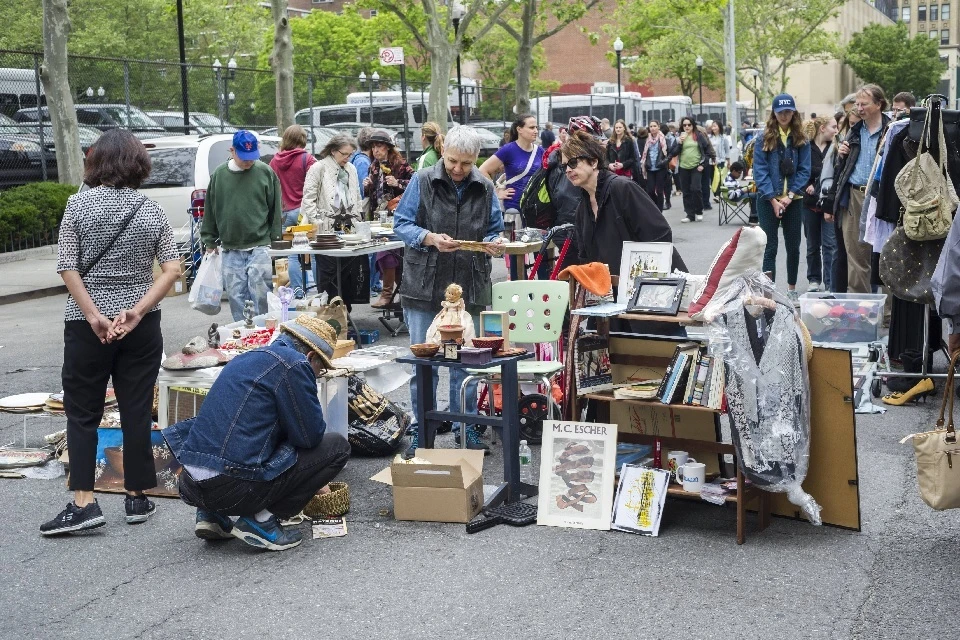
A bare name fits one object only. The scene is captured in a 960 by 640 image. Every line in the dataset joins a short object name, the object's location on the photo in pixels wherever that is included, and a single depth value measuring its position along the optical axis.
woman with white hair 7.33
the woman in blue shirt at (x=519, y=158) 11.16
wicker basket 6.21
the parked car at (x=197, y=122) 25.12
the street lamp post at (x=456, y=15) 29.30
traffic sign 24.94
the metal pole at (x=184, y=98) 24.55
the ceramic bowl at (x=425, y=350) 6.41
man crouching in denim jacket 5.52
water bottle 6.98
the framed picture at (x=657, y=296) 6.21
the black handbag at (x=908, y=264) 7.61
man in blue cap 10.24
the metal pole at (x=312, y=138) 26.41
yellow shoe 8.21
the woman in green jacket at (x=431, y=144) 13.02
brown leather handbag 5.12
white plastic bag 10.27
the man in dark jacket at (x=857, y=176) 10.30
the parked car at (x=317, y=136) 26.81
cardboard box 6.05
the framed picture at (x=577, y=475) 5.97
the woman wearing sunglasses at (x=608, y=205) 6.90
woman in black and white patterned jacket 5.96
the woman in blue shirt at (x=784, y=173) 12.13
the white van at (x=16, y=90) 20.94
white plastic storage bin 8.91
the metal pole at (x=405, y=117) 28.99
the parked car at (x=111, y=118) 23.19
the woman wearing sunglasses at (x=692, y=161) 22.33
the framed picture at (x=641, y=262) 6.54
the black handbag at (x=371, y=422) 7.39
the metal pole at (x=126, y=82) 23.13
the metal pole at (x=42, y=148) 20.63
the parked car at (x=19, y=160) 20.31
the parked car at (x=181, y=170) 16.03
